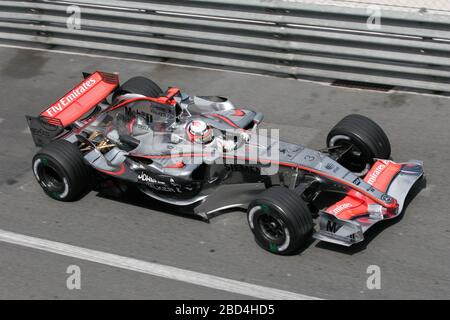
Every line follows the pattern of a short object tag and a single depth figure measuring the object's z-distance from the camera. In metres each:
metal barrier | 22.30
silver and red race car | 16.48
